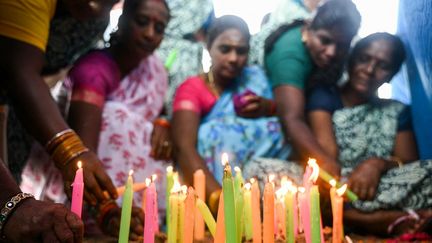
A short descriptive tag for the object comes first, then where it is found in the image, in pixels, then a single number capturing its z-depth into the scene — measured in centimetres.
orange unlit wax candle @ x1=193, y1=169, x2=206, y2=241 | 178
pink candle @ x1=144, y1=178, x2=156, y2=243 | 131
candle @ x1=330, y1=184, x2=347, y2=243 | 139
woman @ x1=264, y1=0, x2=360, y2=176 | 278
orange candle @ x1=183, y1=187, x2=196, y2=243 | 132
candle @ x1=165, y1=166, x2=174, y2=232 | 162
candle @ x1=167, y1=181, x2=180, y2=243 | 133
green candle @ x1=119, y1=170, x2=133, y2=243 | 137
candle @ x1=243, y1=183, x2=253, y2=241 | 150
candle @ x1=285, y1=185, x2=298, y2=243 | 137
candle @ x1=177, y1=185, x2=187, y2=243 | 132
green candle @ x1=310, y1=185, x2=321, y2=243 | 117
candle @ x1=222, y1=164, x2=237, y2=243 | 108
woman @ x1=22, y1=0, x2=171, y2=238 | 249
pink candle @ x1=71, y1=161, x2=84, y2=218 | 133
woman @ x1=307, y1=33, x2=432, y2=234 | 238
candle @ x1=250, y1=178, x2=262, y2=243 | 141
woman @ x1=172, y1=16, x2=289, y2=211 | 269
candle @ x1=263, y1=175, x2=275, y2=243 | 125
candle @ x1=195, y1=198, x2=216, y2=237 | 135
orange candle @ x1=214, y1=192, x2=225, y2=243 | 122
